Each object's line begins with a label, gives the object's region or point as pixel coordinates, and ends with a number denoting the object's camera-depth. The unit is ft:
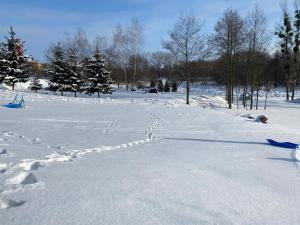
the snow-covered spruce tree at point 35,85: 95.66
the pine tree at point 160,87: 133.28
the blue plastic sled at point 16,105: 41.23
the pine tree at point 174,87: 129.94
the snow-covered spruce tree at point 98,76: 84.04
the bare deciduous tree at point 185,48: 69.10
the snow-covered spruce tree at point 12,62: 77.73
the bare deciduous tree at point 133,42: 126.74
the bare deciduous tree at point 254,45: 74.51
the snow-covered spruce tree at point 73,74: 87.05
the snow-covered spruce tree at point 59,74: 86.26
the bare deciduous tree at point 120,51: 129.32
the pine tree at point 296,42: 99.94
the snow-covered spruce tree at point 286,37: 100.37
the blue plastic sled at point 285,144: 23.68
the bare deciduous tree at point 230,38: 72.75
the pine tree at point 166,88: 130.77
